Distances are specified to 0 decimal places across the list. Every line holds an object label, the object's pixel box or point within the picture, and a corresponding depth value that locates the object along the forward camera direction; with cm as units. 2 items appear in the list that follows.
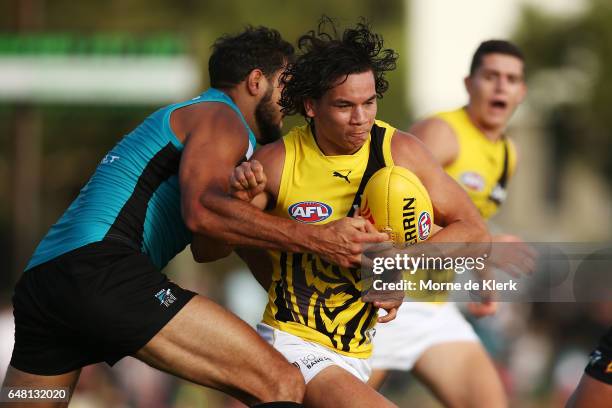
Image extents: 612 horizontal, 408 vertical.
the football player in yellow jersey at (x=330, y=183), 1044
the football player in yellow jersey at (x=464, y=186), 1401
